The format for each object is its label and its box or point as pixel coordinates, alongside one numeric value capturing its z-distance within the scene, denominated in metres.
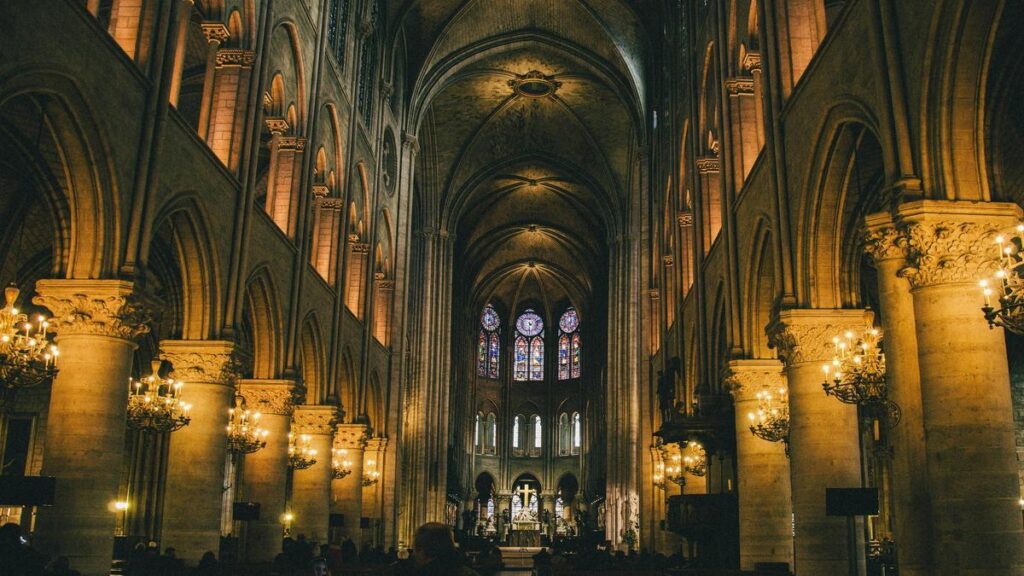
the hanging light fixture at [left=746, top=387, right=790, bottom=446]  16.39
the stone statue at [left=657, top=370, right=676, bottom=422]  23.84
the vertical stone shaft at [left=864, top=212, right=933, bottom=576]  9.81
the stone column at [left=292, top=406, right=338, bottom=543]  24.89
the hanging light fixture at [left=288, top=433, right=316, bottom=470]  24.09
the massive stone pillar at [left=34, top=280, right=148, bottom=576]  12.49
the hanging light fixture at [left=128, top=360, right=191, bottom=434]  16.12
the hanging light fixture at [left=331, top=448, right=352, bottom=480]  28.09
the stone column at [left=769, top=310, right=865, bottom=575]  13.77
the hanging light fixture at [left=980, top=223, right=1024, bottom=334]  8.32
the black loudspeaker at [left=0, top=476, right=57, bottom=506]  11.04
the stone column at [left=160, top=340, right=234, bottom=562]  17.00
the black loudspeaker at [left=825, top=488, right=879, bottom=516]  11.57
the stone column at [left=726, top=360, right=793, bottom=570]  17.22
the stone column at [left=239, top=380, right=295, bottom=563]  21.02
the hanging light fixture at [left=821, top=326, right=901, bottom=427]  12.37
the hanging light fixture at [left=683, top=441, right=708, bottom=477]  23.53
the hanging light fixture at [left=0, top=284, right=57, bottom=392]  12.61
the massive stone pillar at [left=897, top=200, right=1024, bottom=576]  8.82
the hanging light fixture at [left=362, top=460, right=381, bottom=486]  32.34
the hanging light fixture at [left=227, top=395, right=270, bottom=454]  19.69
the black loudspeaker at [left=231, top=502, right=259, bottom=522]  19.34
